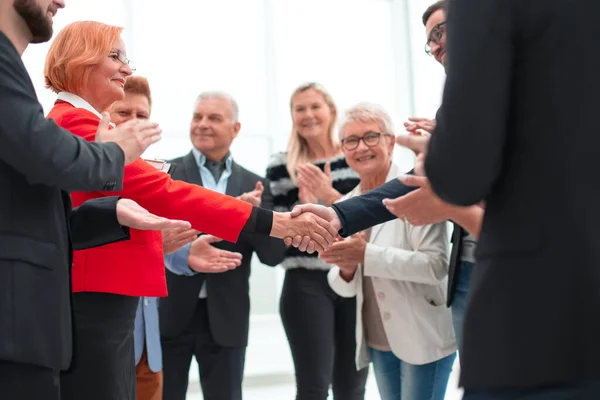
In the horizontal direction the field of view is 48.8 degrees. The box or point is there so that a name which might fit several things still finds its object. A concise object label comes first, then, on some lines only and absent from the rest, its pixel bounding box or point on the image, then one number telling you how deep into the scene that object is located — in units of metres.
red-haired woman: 1.74
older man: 2.96
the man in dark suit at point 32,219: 1.25
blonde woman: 2.98
